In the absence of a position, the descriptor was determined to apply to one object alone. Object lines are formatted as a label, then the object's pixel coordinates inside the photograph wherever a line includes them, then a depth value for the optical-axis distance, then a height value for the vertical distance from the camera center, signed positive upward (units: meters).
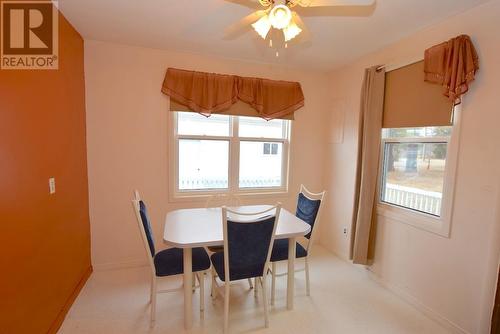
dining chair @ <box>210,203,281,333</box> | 1.77 -0.75
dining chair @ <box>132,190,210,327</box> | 1.89 -0.94
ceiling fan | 1.40 +0.79
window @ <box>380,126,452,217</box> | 2.15 -0.13
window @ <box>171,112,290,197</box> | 3.04 -0.08
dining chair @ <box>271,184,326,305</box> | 2.28 -0.89
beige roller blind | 2.08 +0.48
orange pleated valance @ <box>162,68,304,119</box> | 2.83 +0.66
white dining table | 1.82 -0.67
